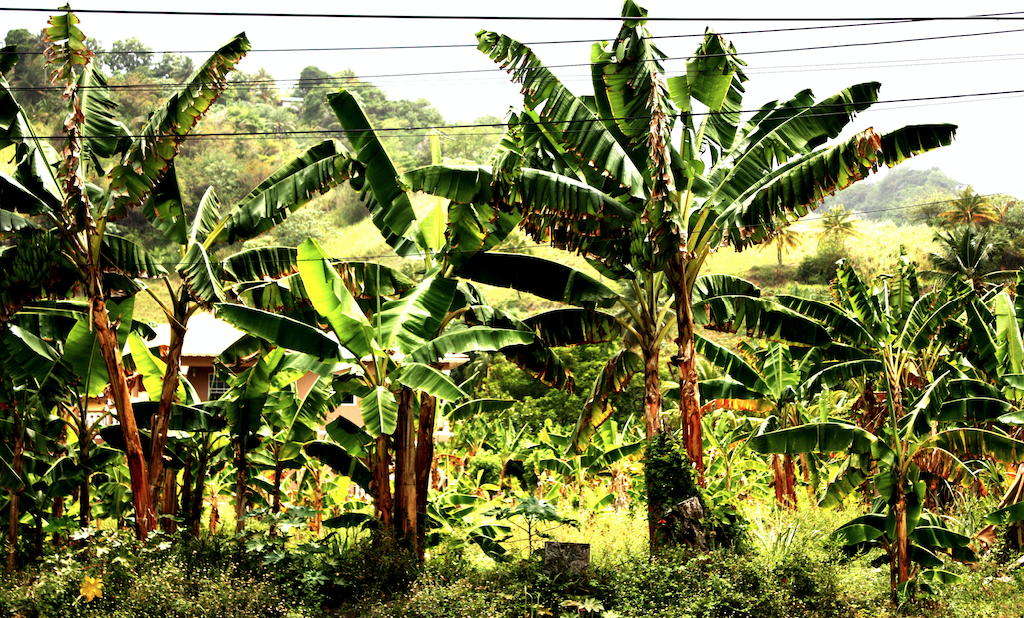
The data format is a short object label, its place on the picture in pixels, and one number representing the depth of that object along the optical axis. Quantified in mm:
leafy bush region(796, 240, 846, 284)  50188
